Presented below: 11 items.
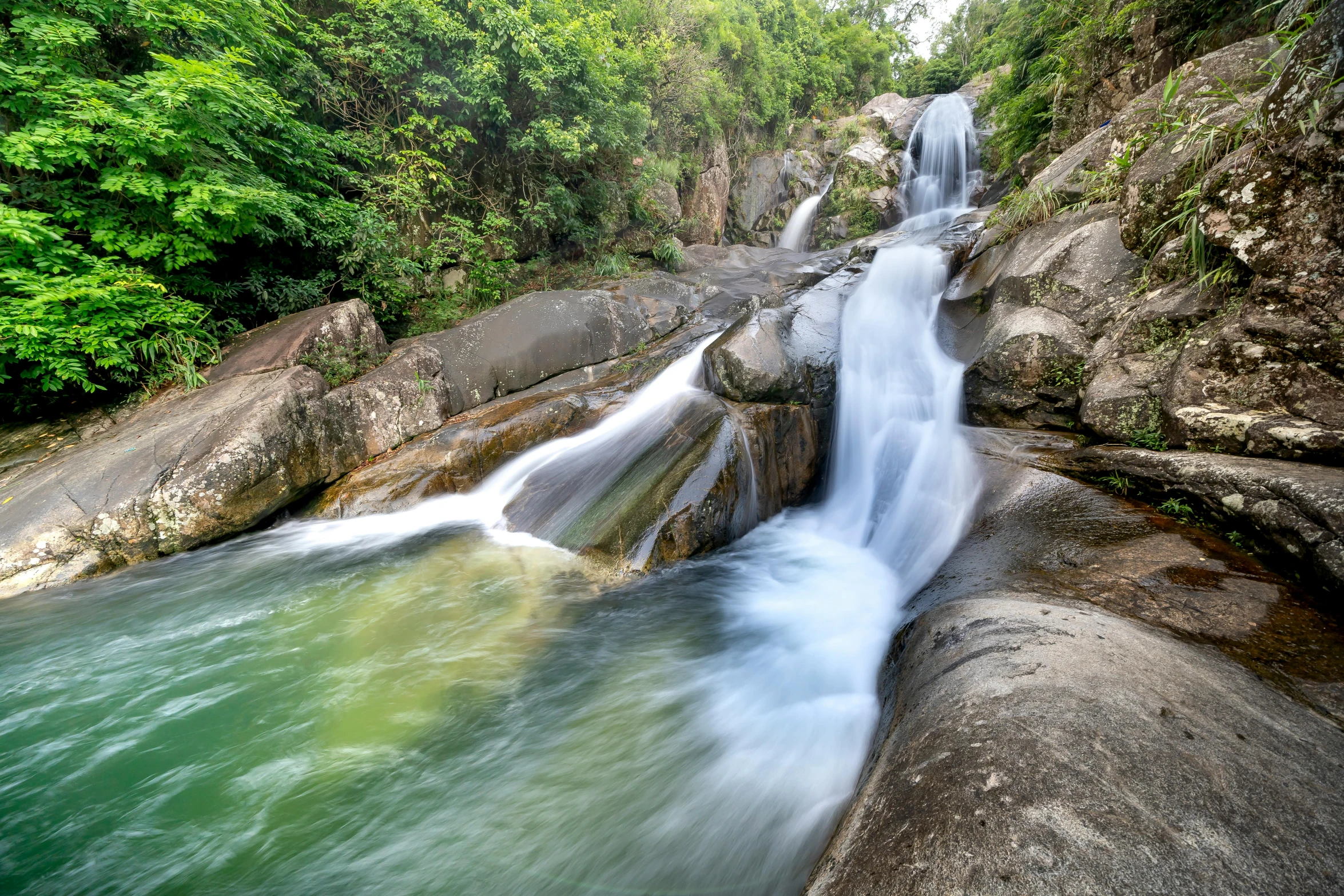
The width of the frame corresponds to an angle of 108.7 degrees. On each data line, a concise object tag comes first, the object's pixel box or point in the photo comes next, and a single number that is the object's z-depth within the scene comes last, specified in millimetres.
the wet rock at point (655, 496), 4773
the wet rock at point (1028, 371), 4605
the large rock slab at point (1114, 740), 1279
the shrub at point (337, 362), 6586
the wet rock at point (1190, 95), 4414
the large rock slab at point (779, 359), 5828
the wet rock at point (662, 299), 9164
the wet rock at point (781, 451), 5520
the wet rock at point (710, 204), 16109
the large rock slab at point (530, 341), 7438
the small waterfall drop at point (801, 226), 16469
